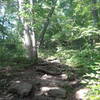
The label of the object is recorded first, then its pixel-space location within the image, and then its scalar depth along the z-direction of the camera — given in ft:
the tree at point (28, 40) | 30.51
